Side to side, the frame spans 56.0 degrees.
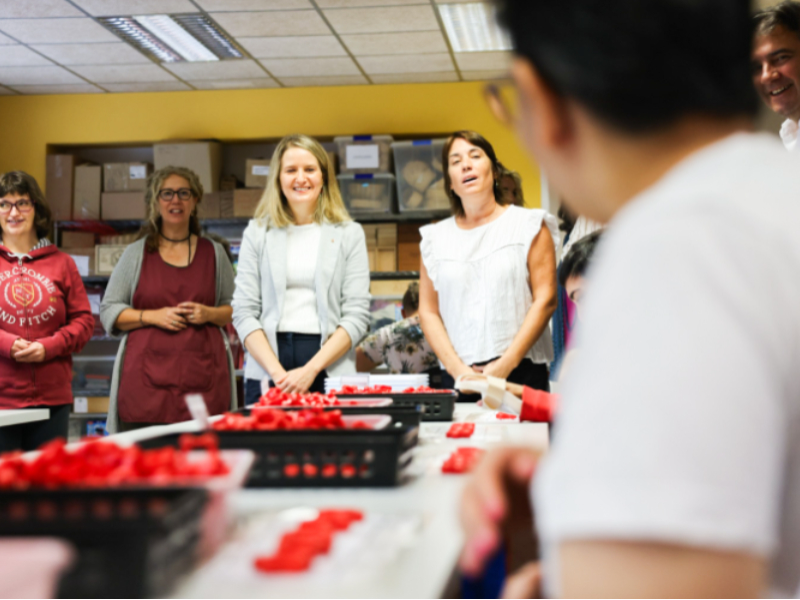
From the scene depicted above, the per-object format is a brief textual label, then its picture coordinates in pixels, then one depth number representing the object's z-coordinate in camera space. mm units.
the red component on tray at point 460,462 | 1158
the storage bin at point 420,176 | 5281
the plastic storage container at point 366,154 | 5328
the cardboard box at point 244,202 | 5402
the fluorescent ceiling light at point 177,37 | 4492
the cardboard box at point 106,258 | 5453
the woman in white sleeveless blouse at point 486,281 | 2473
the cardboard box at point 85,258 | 5520
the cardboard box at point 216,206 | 5500
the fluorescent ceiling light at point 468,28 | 4355
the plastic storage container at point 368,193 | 5375
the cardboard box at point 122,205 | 5582
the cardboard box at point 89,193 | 5629
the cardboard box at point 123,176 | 5641
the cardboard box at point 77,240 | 5625
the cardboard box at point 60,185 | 5680
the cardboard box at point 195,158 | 5586
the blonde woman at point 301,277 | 2480
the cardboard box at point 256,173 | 5473
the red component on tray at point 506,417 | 1828
